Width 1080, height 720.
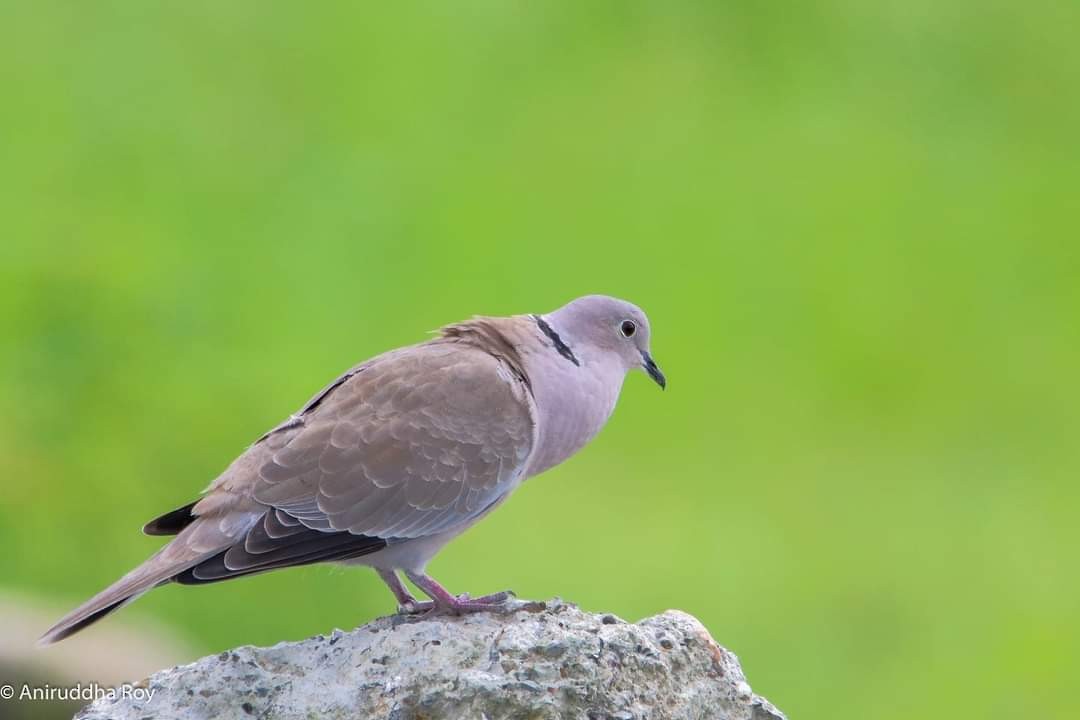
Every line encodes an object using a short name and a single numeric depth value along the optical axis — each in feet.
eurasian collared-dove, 21.58
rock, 18.42
